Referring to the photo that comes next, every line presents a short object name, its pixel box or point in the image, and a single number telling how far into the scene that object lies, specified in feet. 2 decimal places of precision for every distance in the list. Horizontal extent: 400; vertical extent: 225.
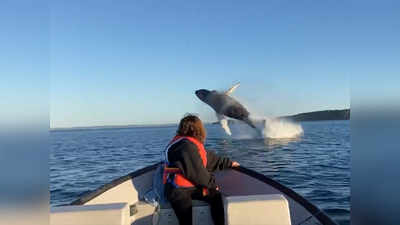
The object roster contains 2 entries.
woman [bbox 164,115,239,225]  12.14
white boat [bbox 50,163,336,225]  9.68
